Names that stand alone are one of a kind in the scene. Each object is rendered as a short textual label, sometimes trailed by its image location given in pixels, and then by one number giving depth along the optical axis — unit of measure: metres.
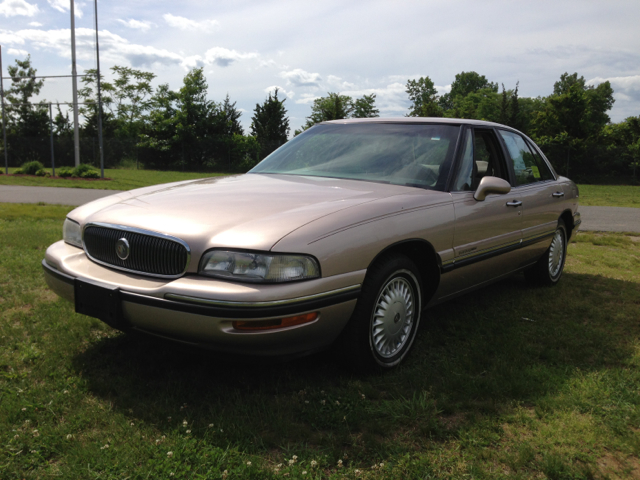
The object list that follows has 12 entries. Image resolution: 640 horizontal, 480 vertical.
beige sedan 2.53
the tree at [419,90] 83.44
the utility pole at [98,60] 21.45
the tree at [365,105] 58.72
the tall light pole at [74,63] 25.72
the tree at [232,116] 43.12
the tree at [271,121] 43.81
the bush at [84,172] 24.11
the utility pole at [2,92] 25.00
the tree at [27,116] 37.91
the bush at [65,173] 24.47
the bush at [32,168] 25.45
